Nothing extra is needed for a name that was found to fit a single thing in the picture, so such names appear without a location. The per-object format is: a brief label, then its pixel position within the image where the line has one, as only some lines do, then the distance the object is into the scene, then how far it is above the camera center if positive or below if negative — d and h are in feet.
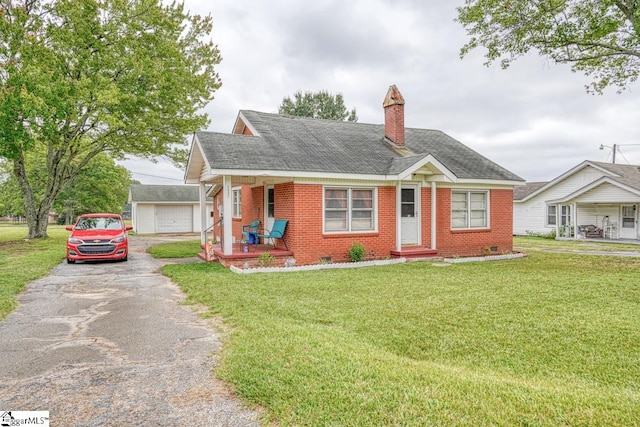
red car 43.34 -2.57
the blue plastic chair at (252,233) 48.06 -1.88
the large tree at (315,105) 149.69 +42.60
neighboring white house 75.37 +2.75
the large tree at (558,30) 36.94 +17.99
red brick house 40.24 +3.49
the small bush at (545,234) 85.51 -3.95
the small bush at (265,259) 38.09 -4.02
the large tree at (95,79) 56.80 +22.14
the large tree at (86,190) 128.36 +9.39
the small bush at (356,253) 41.91 -3.77
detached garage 103.91 +2.24
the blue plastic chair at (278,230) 41.47 -1.33
